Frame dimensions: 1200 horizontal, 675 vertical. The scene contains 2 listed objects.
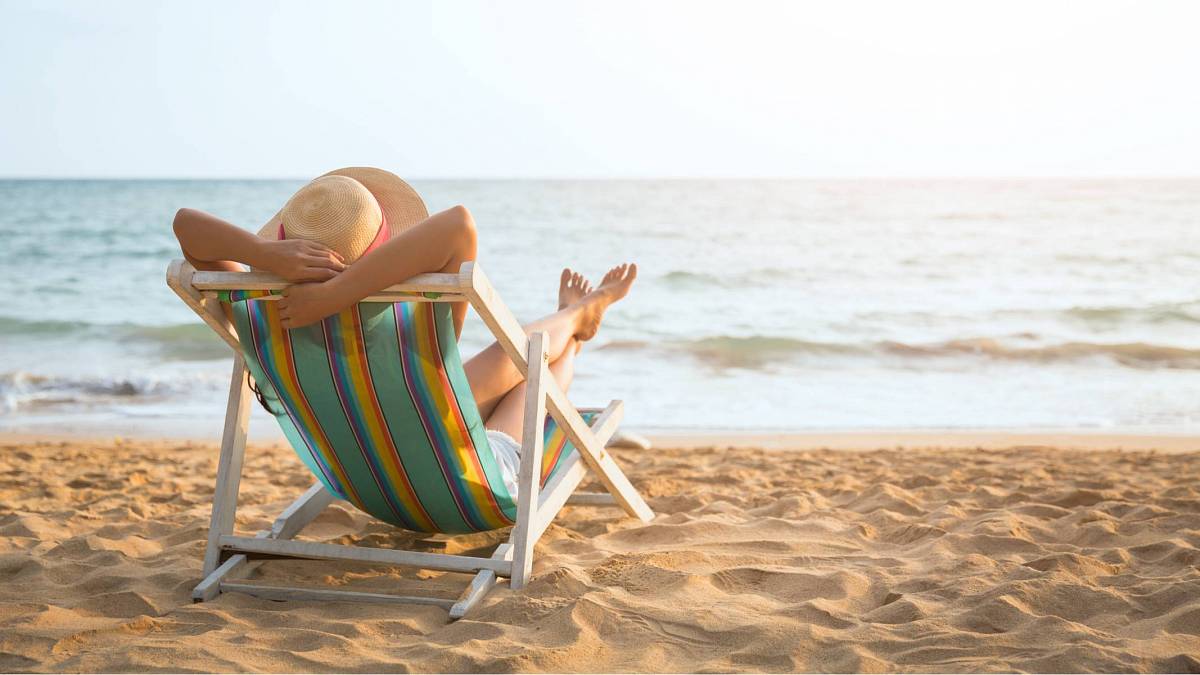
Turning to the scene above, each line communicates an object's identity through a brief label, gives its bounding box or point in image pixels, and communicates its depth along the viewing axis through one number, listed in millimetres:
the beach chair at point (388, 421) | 2434
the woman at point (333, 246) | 2311
